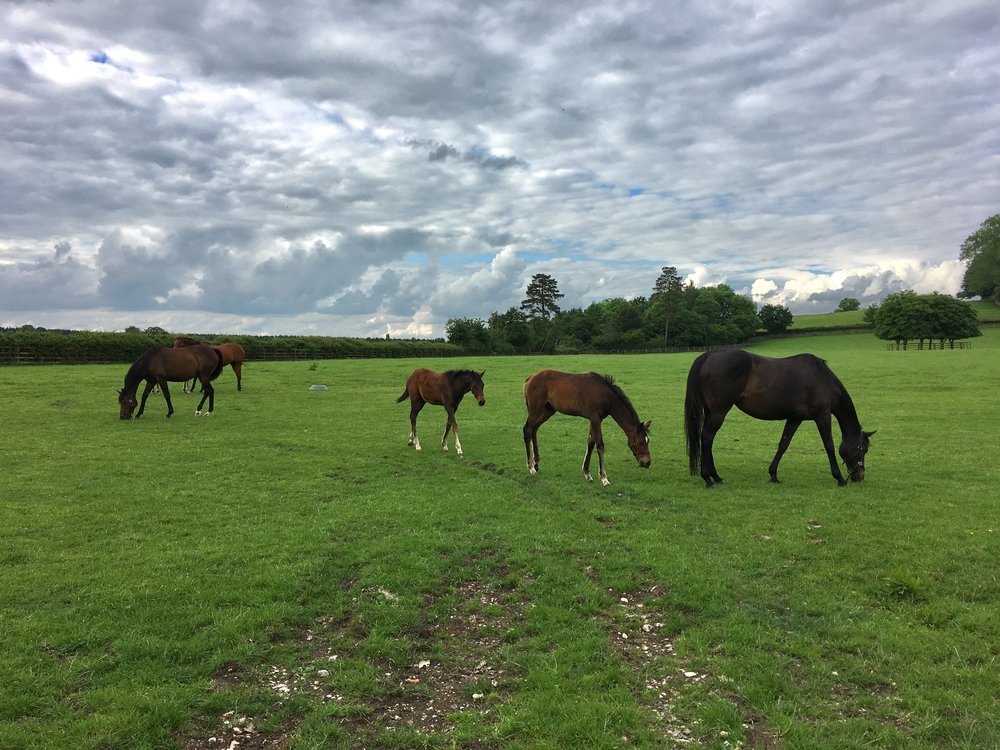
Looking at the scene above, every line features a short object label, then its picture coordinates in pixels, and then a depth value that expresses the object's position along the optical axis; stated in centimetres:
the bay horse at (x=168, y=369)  1694
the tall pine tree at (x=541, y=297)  12250
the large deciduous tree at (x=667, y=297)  11581
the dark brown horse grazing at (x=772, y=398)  1048
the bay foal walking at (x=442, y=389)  1334
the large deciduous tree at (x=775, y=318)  12038
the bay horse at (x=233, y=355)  2409
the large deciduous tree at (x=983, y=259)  9862
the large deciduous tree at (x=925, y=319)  6850
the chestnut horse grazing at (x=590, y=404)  1052
